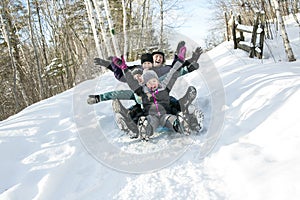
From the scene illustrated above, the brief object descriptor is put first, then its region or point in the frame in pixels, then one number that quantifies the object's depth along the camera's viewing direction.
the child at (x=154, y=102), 2.44
